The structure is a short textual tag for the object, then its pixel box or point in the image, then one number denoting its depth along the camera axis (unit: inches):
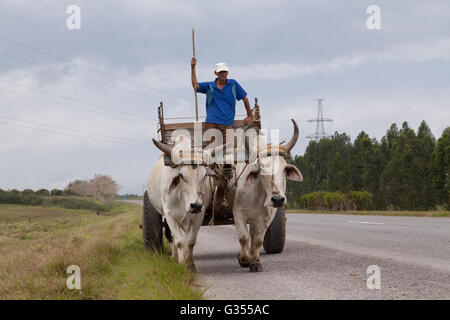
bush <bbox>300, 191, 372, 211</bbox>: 1793.8
